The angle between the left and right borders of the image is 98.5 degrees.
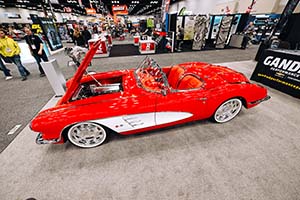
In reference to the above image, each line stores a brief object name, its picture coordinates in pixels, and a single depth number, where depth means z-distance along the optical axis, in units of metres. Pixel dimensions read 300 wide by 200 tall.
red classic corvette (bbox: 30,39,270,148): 1.54
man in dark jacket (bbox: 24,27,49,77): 3.92
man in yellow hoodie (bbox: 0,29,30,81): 3.77
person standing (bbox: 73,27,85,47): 7.86
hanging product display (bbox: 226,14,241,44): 8.95
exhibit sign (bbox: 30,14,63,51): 7.77
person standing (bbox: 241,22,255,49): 8.80
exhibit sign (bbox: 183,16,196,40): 8.88
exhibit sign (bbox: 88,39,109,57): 7.32
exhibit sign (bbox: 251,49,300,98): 2.87
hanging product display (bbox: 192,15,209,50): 7.93
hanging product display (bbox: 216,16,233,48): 8.48
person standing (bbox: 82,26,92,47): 8.36
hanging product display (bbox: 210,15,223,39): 9.35
